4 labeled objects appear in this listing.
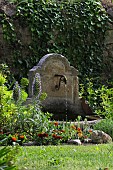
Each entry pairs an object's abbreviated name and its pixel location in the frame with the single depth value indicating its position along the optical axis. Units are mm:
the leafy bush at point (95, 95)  9266
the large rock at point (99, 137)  6480
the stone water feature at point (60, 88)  8414
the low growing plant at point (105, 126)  7047
